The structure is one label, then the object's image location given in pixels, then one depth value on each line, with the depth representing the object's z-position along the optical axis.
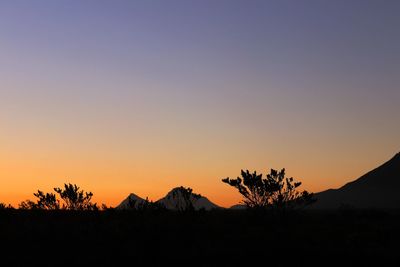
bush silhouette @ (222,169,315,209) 26.53
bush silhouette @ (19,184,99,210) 31.06
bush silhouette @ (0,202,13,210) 24.05
